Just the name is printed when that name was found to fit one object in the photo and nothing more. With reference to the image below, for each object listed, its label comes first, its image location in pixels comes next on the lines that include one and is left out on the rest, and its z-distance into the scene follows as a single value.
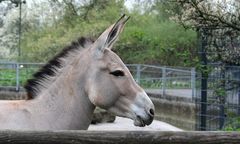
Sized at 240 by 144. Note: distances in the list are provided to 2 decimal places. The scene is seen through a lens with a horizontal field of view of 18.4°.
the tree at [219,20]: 10.77
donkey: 6.34
